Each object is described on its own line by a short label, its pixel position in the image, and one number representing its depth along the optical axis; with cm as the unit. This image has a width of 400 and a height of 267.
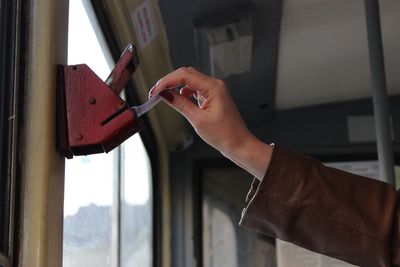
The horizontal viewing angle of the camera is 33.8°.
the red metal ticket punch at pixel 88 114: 84
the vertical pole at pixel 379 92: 147
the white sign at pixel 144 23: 143
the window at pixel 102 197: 113
